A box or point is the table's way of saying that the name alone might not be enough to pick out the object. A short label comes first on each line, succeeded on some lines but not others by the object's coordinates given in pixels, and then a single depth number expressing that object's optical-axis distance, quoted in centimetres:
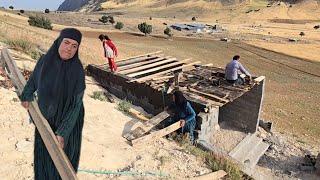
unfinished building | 691
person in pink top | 821
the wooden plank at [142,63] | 872
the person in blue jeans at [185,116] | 627
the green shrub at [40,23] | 2022
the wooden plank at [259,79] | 762
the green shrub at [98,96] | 707
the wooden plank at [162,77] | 772
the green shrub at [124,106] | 681
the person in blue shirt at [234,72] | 758
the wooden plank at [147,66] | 841
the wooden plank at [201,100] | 665
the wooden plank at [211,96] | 687
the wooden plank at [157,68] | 813
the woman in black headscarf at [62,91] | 220
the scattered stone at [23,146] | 410
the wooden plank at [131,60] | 921
